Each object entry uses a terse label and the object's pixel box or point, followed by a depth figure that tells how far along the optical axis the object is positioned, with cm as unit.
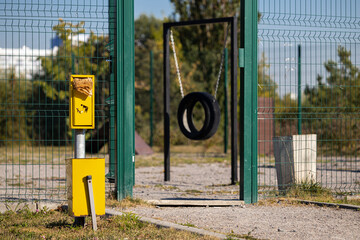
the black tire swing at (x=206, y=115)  1459
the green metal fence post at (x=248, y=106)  1170
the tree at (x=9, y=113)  3060
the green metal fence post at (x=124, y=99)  1175
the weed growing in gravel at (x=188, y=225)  912
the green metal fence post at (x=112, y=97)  1194
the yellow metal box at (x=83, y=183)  860
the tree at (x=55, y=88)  3276
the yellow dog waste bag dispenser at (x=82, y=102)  869
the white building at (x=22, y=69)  3234
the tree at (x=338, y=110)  2455
